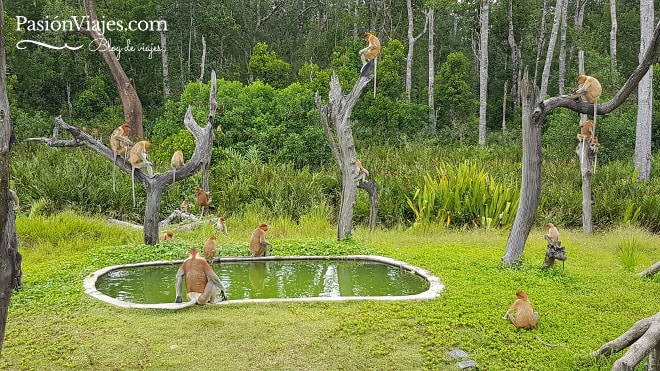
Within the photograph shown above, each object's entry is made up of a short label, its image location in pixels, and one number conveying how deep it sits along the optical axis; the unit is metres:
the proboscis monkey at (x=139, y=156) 7.57
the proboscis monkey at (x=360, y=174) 8.55
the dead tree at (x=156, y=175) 7.53
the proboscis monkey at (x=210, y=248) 6.64
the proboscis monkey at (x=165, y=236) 8.43
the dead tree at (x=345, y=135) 8.26
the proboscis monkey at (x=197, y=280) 5.04
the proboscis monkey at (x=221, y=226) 8.95
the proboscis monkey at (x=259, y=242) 7.11
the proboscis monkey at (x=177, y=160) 8.70
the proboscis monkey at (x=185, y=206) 10.45
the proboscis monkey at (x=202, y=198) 9.36
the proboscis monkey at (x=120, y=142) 7.54
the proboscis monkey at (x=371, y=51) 8.44
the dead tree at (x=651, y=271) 6.31
